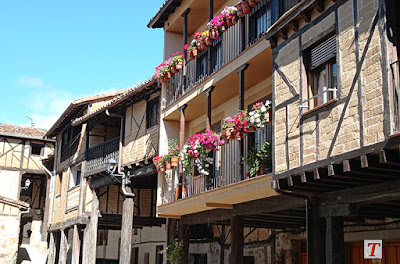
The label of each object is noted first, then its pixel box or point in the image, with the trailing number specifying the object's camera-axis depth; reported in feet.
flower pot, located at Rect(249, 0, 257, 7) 33.87
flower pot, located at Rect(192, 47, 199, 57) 41.91
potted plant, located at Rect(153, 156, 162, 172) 45.03
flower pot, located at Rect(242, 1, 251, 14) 34.42
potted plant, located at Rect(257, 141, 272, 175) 31.30
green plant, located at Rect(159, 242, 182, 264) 44.75
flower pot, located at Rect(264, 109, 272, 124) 30.63
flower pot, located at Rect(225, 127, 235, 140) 32.85
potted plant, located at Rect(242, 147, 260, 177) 32.12
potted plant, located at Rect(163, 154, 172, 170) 43.49
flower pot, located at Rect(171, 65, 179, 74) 47.03
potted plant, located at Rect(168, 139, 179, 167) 42.75
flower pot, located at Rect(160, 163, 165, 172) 44.34
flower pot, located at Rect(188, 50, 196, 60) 42.32
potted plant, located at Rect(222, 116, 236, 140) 32.81
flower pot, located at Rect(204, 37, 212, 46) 39.89
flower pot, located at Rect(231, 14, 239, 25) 36.60
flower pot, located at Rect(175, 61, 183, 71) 46.50
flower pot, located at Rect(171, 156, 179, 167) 42.70
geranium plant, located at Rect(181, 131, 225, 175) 35.55
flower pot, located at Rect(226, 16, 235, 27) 36.86
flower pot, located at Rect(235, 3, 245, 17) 35.05
